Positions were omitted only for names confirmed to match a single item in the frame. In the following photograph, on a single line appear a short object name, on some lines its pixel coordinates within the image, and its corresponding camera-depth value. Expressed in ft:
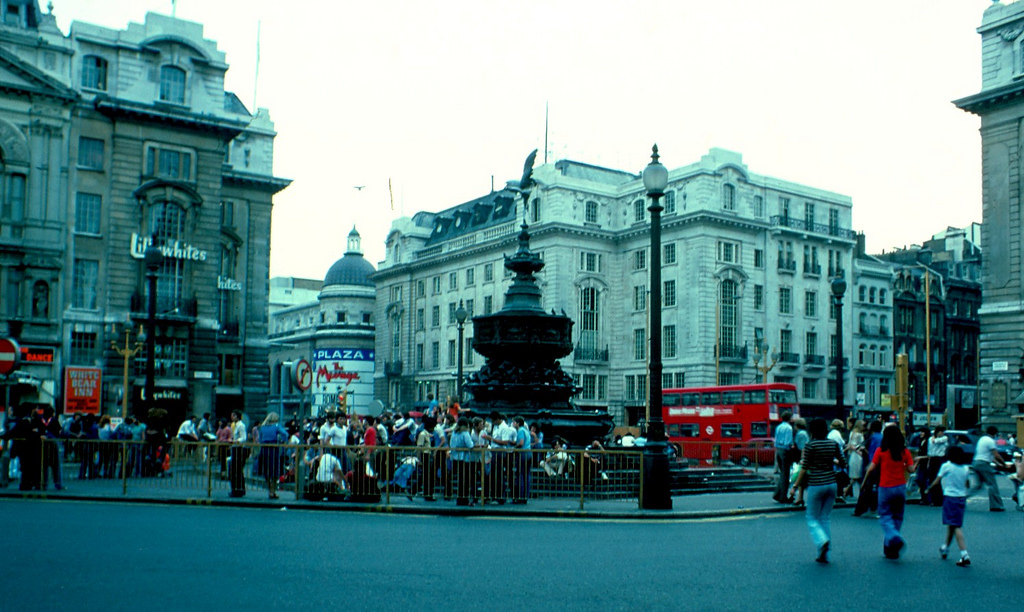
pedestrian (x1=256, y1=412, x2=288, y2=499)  70.08
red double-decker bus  147.43
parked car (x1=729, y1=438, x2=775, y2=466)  129.08
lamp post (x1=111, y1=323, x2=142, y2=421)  136.10
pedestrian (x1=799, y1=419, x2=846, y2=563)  42.04
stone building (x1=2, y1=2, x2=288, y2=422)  164.66
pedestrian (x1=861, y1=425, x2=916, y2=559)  43.57
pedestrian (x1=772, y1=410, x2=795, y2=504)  72.74
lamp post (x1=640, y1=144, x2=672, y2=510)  64.13
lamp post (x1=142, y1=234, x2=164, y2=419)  87.76
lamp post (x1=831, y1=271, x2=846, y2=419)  85.05
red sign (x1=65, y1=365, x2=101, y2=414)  136.46
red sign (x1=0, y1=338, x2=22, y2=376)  56.44
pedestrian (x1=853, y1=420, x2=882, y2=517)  66.44
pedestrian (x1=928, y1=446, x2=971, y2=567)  42.32
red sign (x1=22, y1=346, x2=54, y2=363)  159.87
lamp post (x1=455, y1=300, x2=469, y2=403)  118.90
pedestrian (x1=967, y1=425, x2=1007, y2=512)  65.92
